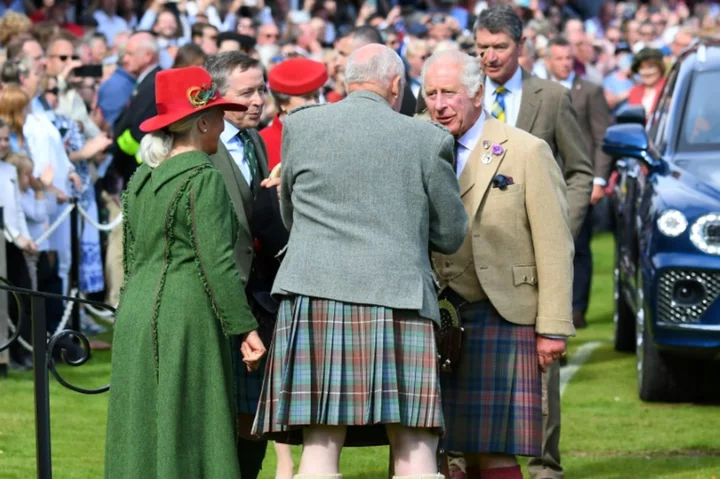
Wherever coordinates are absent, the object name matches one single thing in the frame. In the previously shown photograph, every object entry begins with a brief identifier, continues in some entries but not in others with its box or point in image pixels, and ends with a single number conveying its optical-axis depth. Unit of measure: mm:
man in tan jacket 12266
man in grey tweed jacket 10937
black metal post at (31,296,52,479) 12273
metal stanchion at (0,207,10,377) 20516
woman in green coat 11328
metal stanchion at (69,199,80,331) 25891
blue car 18047
